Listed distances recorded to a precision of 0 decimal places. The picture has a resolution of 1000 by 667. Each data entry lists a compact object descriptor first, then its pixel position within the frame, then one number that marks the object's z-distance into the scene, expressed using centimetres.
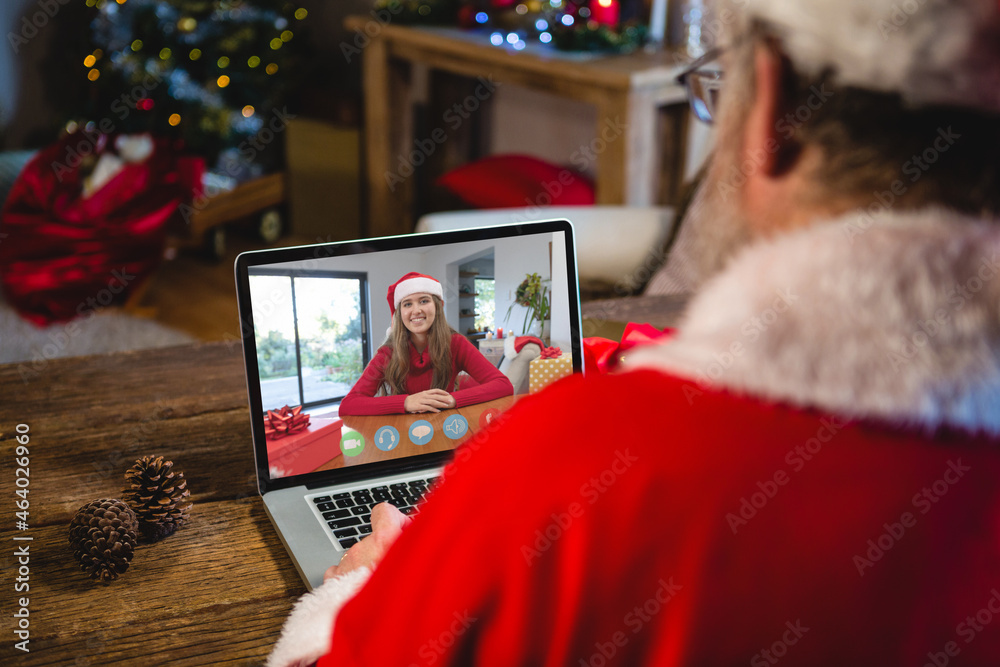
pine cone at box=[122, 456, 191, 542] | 79
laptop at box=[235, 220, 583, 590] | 86
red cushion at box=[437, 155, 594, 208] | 234
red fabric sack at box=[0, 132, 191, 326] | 260
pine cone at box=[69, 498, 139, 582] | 73
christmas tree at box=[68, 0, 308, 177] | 294
